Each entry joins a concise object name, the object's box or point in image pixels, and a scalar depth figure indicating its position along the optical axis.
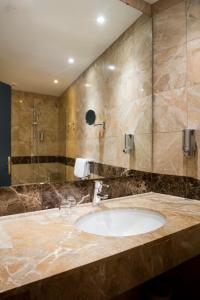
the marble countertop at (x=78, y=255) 0.63
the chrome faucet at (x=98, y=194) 1.35
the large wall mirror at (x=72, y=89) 1.18
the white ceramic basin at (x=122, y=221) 1.20
